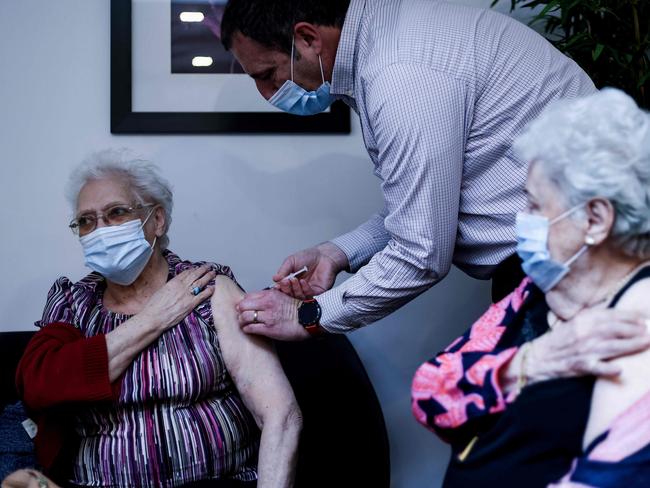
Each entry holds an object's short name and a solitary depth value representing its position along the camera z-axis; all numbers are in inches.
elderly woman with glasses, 72.9
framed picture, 100.4
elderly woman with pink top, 44.4
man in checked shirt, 64.9
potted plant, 88.7
